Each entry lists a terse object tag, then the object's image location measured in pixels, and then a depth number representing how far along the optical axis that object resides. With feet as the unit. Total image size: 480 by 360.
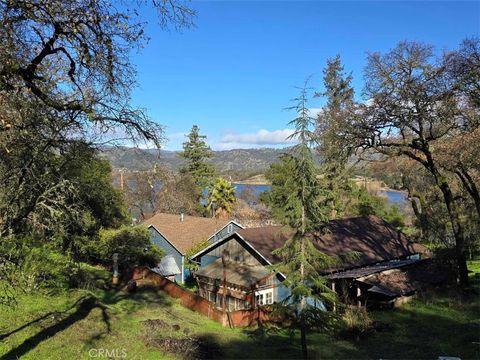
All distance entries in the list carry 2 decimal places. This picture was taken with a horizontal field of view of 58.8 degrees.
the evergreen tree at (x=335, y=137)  77.25
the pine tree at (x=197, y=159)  225.76
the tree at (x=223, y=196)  183.73
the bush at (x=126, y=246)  111.34
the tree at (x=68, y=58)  19.22
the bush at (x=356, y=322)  61.67
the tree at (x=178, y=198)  190.19
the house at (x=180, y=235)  126.72
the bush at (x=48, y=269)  62.08
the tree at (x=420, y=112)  65.46
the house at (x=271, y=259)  81.41
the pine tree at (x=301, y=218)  47.88
